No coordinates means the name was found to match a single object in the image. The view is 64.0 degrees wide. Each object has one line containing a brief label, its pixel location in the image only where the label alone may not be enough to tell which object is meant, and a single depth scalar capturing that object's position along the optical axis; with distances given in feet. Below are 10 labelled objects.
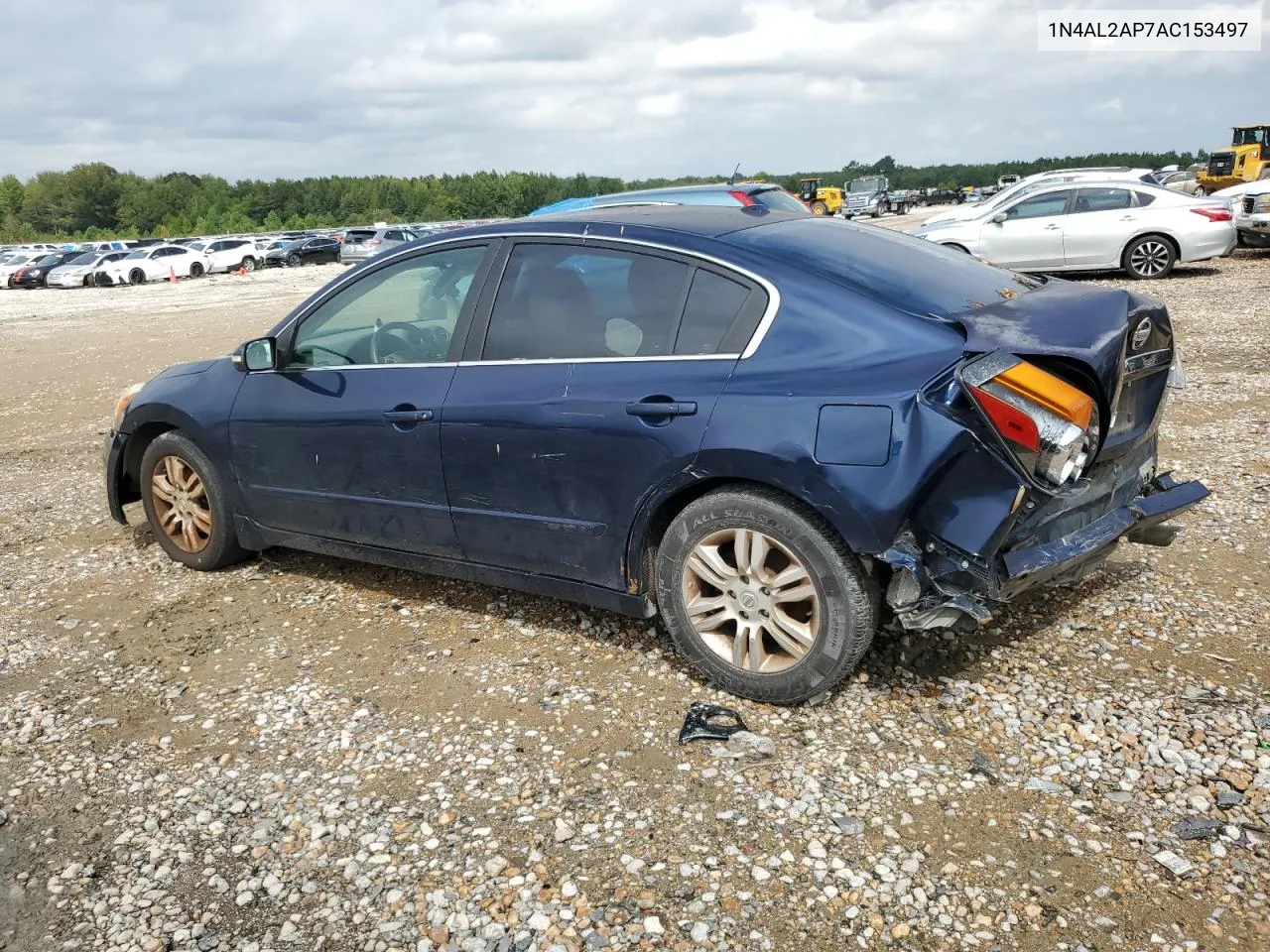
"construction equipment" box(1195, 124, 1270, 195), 100.32
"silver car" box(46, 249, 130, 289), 123.03
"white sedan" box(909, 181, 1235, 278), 50.75
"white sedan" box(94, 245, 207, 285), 123.95
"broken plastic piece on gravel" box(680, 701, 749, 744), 11.57
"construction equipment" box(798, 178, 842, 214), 177.06
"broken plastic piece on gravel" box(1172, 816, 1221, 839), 9.36
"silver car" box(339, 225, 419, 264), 119.44
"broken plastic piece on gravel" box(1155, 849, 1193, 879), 8.91
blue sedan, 10.64
